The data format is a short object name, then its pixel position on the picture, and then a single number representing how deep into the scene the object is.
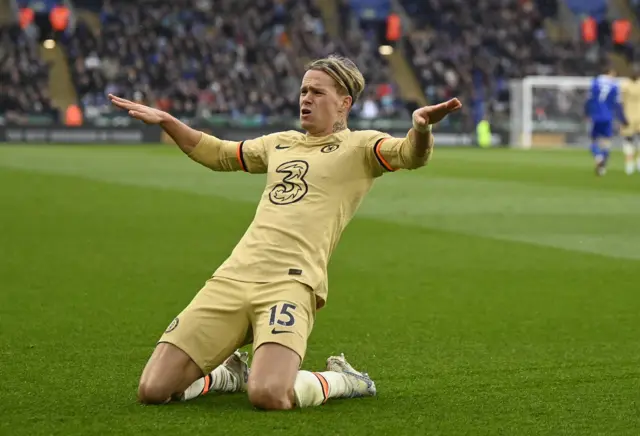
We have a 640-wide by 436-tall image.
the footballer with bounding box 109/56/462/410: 5.68
